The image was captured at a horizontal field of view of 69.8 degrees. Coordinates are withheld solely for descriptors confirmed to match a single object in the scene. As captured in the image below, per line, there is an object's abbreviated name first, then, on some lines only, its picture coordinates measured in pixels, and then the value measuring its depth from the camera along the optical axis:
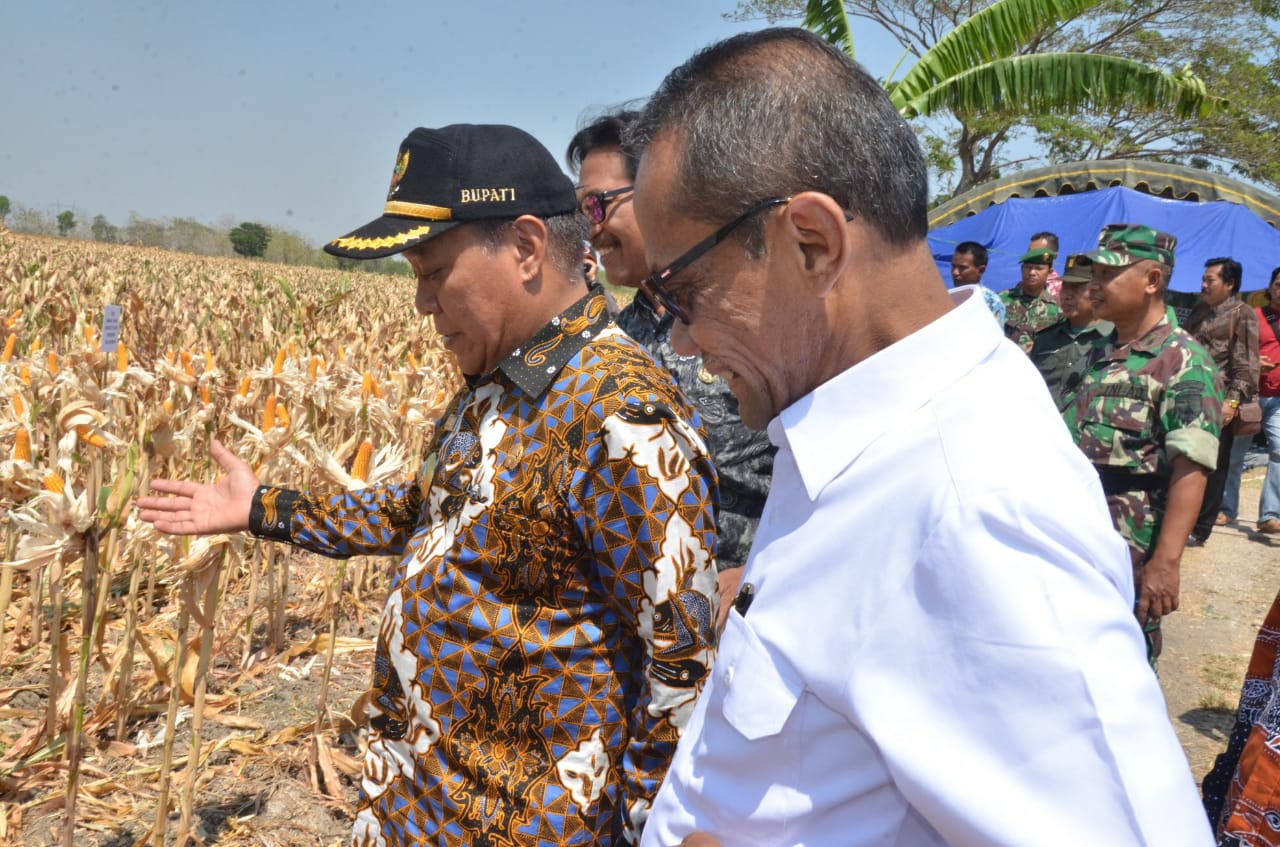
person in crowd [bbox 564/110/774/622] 2.38
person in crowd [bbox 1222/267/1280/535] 7.16
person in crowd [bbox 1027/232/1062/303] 6.88
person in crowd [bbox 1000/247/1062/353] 6.67
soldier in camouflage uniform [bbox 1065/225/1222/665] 3.14
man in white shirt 0.70
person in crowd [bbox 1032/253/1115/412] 5.10
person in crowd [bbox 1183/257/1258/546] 6.81
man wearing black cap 1.50
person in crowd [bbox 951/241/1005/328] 6.93
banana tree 9.00
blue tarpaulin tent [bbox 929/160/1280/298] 11.09
